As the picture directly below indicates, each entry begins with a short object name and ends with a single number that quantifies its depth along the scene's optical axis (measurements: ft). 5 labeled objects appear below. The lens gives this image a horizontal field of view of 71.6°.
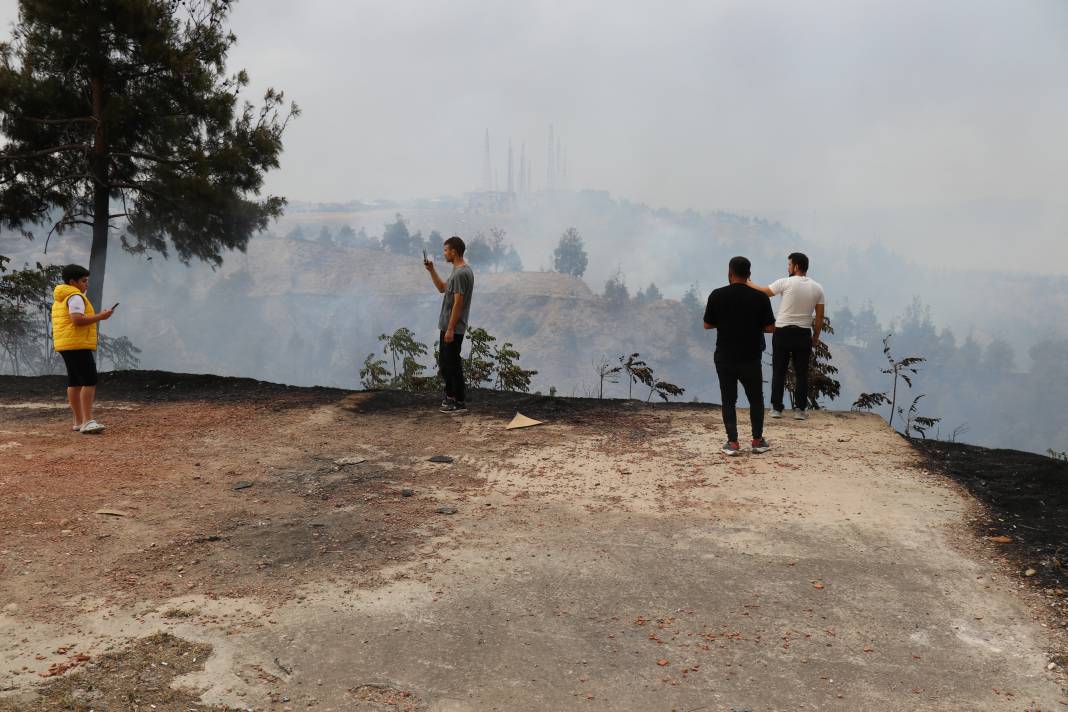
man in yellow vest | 23.63
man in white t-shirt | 25.73
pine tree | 40.19
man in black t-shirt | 21.61
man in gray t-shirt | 25.80
